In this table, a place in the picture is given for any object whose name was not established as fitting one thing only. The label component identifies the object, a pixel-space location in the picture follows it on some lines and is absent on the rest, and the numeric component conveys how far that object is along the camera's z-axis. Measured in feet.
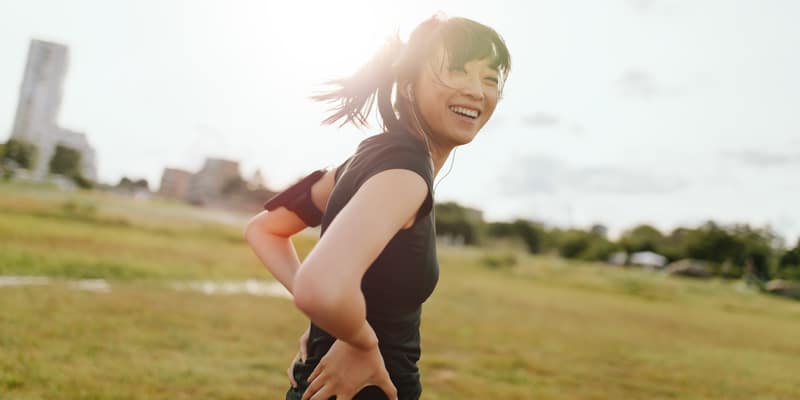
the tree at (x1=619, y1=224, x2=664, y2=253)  326.65
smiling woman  4.29
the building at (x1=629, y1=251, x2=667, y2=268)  256.11
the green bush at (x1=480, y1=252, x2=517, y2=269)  142.41
